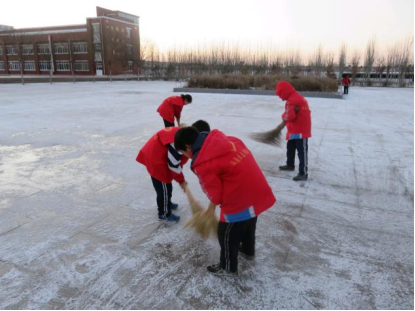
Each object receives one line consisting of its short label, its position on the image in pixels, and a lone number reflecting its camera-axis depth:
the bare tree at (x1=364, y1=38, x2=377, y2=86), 37.83
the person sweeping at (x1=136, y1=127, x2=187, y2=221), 2.80
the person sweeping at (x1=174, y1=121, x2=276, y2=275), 2.05
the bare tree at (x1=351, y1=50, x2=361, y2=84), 35.36
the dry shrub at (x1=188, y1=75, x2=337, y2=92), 19.11
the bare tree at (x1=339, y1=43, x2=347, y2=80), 39.88
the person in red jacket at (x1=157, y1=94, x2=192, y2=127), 5.70
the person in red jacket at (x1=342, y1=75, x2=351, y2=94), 19.41
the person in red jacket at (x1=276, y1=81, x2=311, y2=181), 4.42
